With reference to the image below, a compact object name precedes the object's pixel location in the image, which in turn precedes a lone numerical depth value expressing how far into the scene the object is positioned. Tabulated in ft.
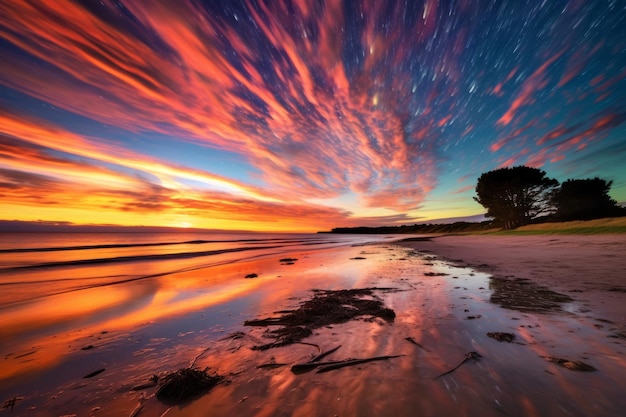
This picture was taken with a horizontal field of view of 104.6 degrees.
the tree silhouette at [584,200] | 159.02
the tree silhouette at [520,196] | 168.04
